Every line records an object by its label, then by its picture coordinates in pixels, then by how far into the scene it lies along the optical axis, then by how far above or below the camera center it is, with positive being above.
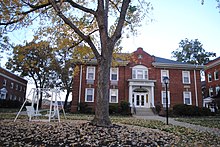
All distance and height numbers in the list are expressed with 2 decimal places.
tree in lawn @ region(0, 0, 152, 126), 6.81 +3.20
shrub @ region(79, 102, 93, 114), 19.77 -1.28
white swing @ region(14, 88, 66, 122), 9.49 +0.11
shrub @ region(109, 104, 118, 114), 19.39 -1.24
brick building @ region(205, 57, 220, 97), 27.64 +3.46
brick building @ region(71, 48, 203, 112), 21.36 +1.76
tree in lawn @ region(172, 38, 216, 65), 38.53 +9.82
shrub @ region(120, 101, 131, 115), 19.36 -1.02
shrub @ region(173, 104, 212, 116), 19.26 -1.26
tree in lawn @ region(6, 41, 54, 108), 28.81 +4.35
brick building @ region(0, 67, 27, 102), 28.31 +1.65
